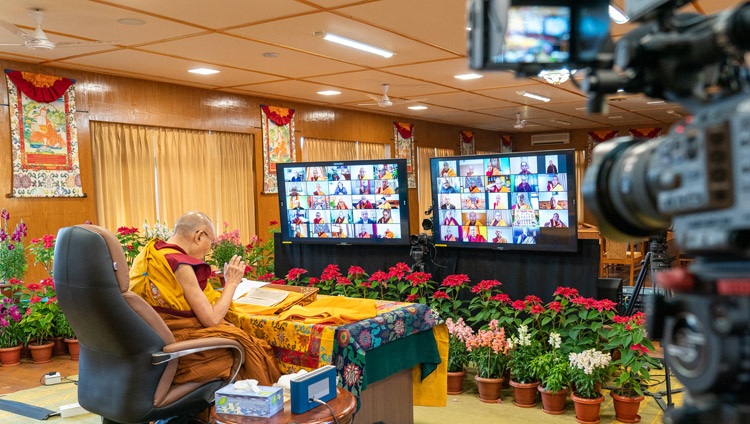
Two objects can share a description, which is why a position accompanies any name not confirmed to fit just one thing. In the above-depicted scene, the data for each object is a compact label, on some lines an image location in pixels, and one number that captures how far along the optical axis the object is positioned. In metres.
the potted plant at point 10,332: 4.95
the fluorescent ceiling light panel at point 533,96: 8.52
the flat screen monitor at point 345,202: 4.73
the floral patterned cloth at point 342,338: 2.84
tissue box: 2.30
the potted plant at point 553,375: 3.70
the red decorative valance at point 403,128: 11.02
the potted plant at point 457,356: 4.14
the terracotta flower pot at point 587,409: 3.53
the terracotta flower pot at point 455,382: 4.15
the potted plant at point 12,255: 5.13
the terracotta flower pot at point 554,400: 3.71
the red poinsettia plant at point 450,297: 4.21
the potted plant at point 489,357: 3.95
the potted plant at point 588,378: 3.55
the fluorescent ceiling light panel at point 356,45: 5.19
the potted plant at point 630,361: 3.49
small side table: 2.29
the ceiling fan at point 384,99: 7.65
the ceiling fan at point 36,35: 4.20
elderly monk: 2.86
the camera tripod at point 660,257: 3.14
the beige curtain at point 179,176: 6.65
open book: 3.40
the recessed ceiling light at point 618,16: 4.38
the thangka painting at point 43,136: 5.68
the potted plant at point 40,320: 5.03
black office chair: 2.50
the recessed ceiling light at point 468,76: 7.10
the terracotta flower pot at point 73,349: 5.14
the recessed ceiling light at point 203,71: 6.41
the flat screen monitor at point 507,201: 3.94
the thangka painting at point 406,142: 11.00
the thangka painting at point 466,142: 13.02
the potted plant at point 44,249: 5.21
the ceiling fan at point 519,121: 11.40
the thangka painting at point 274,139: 8.41
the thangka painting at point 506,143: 14.80
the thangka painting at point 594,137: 14.14
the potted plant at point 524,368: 3.86
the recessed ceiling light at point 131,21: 4.49
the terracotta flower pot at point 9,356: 4.95
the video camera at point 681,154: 0.77
